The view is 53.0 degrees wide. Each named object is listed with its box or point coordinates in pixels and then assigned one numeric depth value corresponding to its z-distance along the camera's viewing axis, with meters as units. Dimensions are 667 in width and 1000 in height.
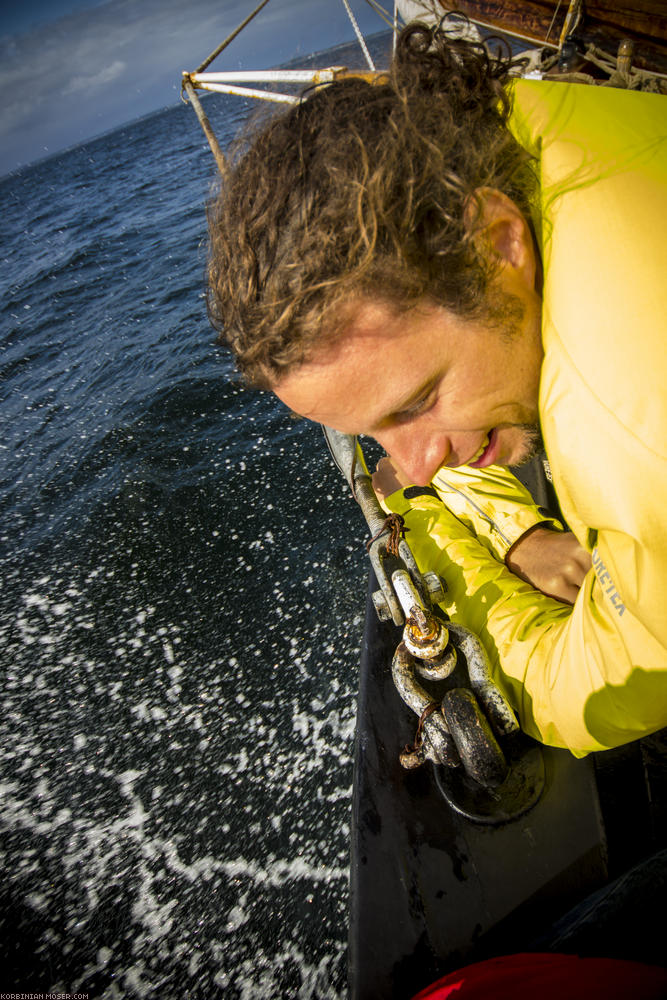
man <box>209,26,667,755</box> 0.37
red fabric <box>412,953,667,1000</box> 0.38
